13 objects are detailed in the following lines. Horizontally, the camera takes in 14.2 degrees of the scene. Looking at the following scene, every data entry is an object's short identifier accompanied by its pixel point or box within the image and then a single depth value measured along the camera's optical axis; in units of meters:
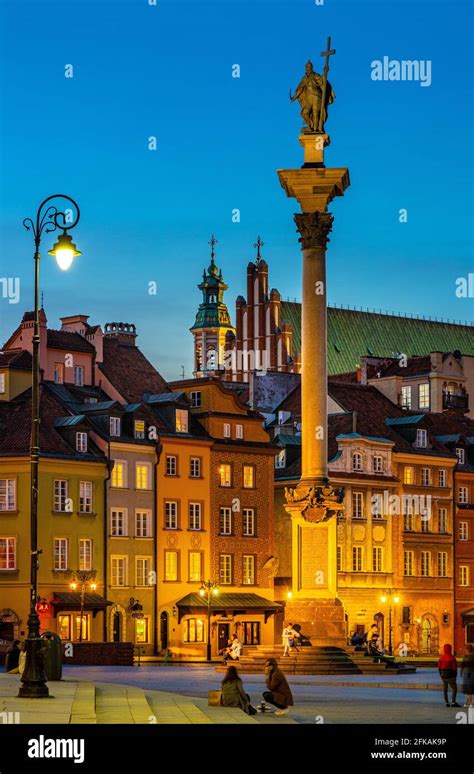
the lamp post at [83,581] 79.48
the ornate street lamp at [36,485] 35.00
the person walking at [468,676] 37.01
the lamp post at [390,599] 93.69
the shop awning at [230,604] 86.12
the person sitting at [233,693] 35.94
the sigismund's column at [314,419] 54.06
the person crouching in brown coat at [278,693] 35.44
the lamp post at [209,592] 84.31
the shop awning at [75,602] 79.56
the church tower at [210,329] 162.12
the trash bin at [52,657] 44.25
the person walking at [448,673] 39.06
